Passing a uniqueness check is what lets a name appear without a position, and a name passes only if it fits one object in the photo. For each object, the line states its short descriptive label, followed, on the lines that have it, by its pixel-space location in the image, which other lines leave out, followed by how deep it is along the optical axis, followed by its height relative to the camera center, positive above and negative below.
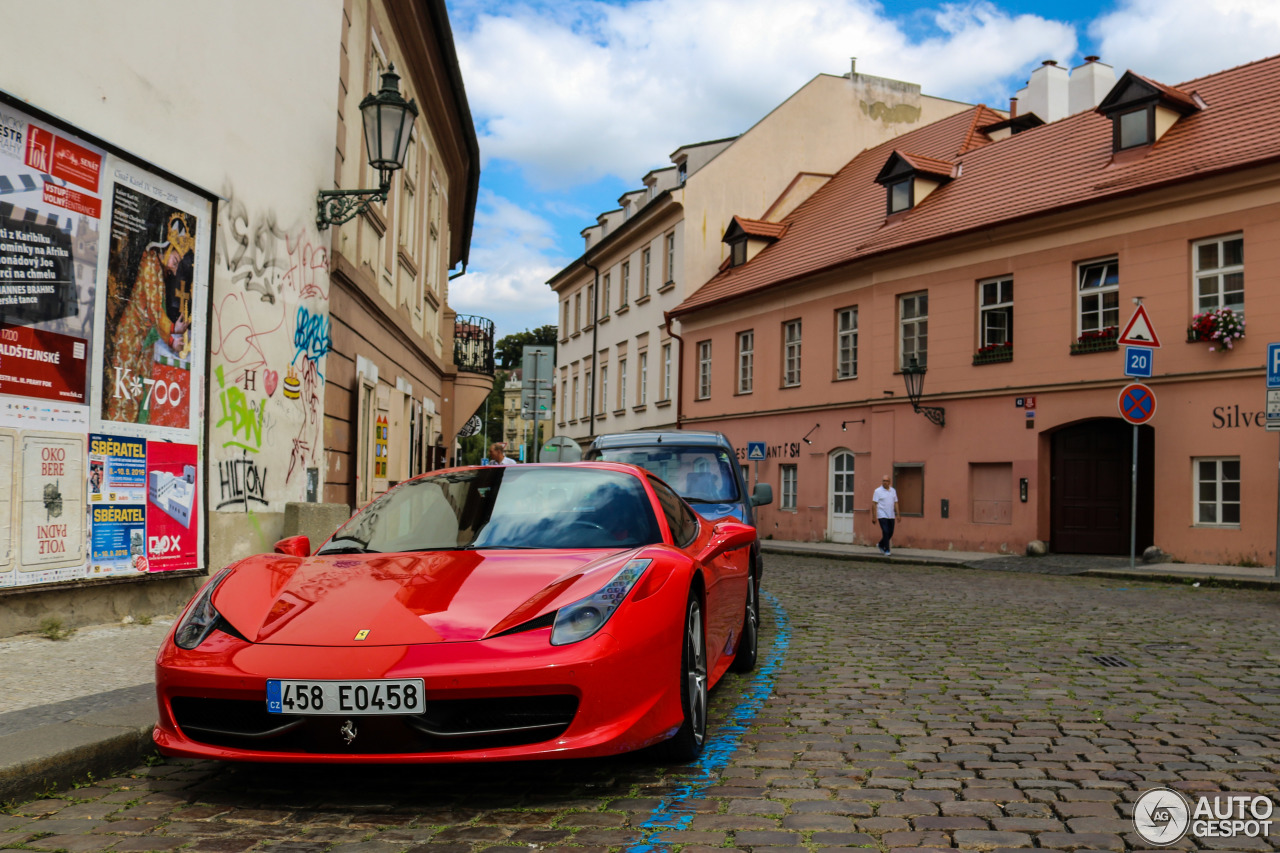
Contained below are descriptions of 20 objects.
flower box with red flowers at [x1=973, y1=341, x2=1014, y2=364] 22.02 +2.19
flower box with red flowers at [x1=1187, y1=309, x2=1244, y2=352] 17.78 +2.20
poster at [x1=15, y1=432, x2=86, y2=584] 6.95 -0.35
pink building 18.12 +2.66
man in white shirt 22.18 -0.98
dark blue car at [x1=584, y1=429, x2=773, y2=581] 10.78 -0.06
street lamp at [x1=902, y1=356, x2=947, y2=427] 23.50 +1.63
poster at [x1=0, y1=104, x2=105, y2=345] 6.74 +1.44
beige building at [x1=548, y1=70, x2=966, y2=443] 35.81 +8.50
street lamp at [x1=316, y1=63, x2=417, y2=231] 10.58 +3.14
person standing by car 13.79 +0.06
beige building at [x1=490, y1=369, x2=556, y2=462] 122.75 +4.88
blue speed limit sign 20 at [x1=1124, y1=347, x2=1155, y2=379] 16.67 +1.54
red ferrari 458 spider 3.76 -0.68
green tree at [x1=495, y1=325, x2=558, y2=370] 90.53 +9.85
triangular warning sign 16.72 +1.98
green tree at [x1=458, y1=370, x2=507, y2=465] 102.00 +2.49
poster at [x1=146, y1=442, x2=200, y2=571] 8.17 -0.40
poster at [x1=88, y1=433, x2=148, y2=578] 7.56 -0.35
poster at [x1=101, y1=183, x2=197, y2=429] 7.79 +1.03
